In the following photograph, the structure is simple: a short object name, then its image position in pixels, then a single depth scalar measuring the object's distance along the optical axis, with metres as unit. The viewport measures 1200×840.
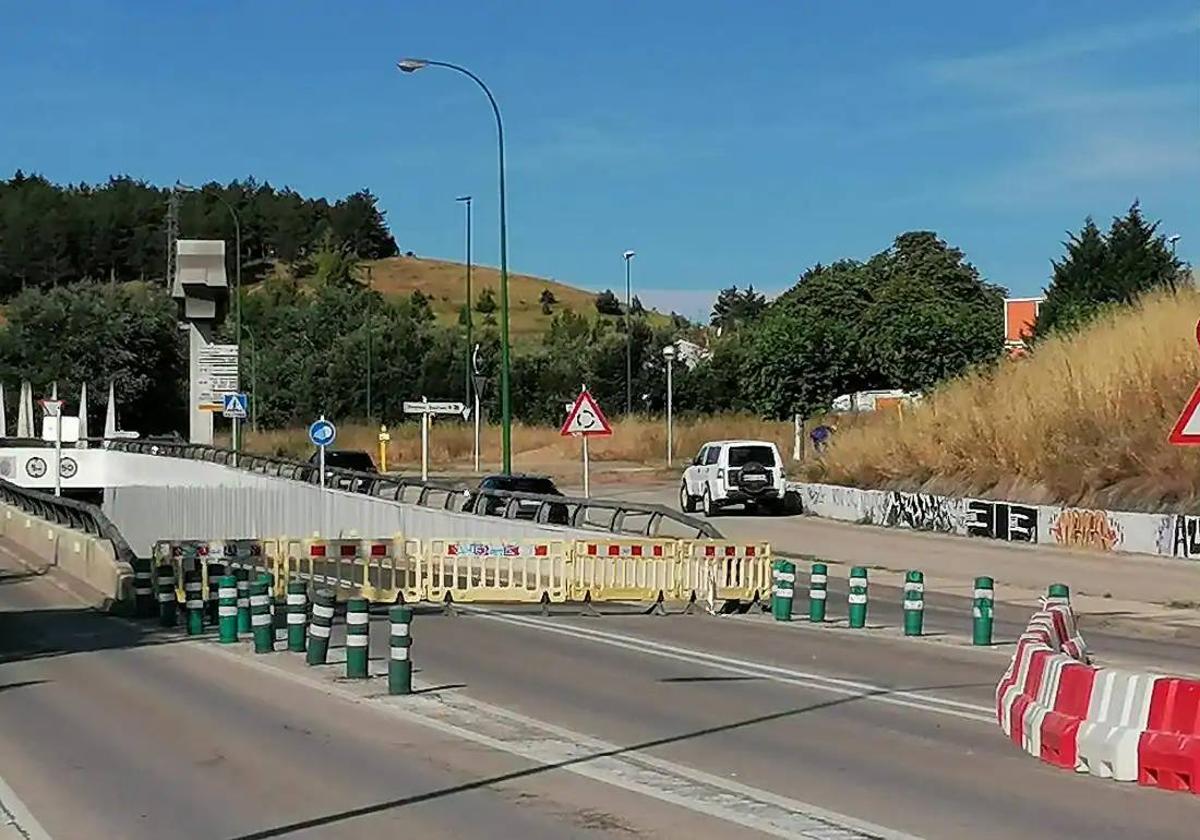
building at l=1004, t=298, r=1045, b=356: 83.12
